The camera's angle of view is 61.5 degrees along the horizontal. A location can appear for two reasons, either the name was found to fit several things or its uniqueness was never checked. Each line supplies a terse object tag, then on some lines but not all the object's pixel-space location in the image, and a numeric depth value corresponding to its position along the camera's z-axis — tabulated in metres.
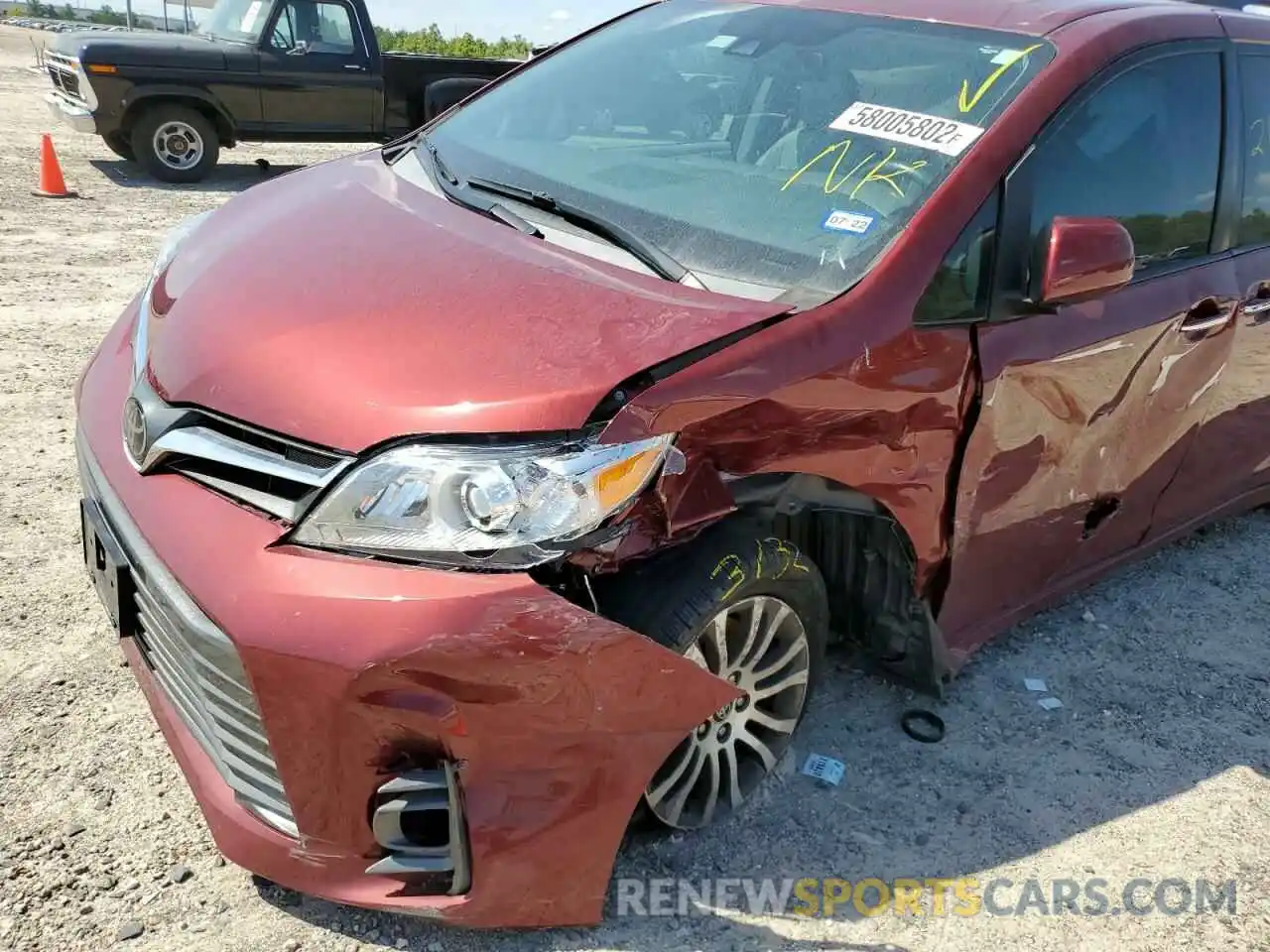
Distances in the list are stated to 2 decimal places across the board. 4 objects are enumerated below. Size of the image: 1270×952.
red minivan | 1.91
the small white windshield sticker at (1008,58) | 2.71
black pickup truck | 10.04
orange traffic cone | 9.09
